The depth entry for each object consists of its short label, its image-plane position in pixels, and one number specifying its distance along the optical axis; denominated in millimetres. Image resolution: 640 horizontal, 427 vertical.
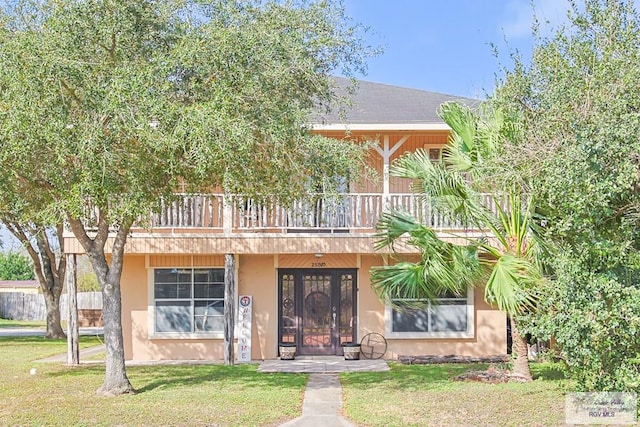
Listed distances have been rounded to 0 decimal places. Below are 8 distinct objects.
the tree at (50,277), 23406
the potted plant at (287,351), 16000
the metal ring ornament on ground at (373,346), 16359
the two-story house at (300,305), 16375
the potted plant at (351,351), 15953
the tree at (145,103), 9375
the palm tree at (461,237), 11781
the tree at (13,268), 57312
